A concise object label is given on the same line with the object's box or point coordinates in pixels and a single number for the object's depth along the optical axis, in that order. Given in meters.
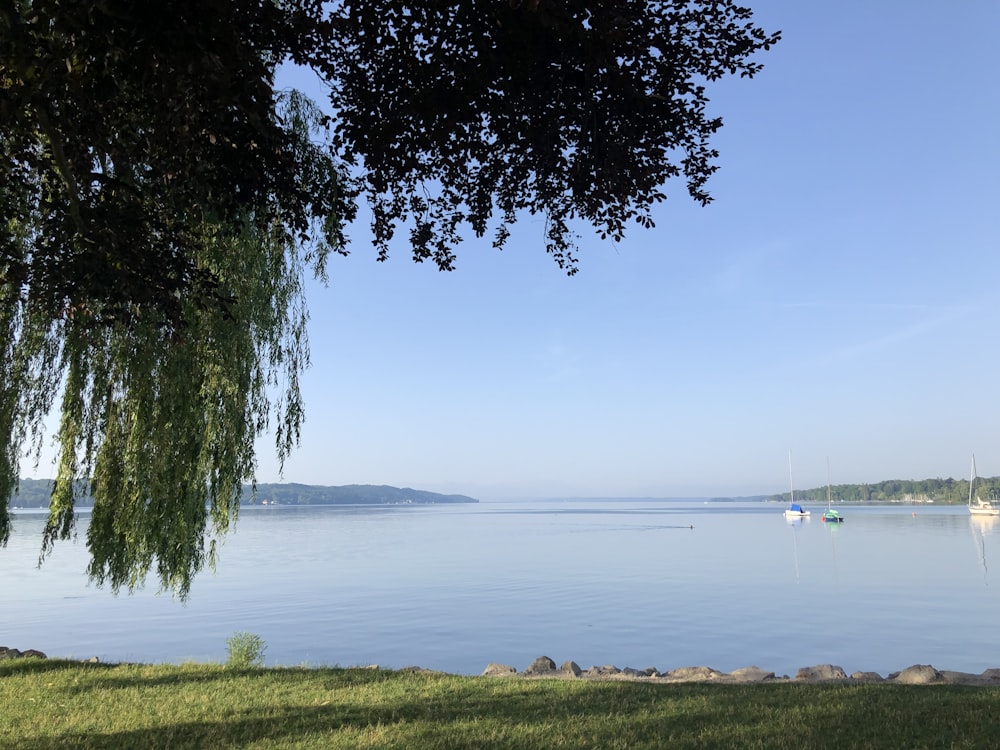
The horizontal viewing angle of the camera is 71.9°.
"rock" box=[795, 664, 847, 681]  12.04
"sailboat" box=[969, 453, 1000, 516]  102.31
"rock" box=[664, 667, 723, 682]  12.12
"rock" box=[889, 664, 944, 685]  11.39
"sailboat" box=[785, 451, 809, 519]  98.70
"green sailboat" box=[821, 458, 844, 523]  84.41
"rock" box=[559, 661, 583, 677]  12.18
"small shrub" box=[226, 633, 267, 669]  12.26
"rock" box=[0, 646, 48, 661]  12.46
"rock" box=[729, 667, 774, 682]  11.88
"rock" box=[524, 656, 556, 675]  12.59
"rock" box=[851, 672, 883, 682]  11.60
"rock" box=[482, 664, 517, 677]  12.55
